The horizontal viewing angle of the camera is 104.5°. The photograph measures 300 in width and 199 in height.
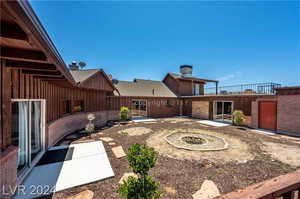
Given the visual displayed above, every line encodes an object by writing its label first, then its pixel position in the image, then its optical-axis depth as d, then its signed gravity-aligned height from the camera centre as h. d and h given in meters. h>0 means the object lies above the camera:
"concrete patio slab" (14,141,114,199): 2.86 -2.17
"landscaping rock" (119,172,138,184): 3.15 -2.21
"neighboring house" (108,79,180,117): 13.24 -0.08
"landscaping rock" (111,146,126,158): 4.56 -2.23
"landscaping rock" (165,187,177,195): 2.74 -2.21
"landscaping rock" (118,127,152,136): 7.52 -2.25
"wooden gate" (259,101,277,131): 8.44 -1.18
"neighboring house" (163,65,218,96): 17.17 +2.44
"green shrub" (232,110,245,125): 9.88 -1.56
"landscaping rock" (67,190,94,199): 2.56 -2.18
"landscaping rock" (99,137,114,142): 6.19 -2.23
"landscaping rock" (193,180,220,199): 2.63 -2.21
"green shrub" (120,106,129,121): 11.17 -1.43
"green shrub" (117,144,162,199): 1.94 -1.50
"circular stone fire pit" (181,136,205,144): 6.06 -2.25
